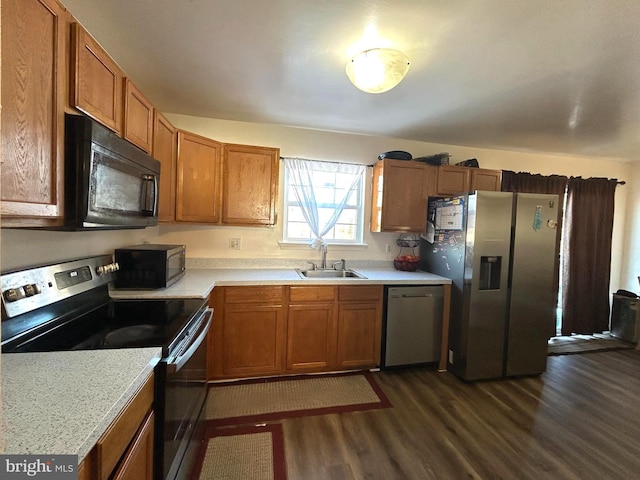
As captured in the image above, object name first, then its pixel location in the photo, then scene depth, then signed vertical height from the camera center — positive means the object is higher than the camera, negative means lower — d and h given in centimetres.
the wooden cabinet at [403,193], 300 +44
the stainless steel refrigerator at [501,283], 256 -40
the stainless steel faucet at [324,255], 310 -25
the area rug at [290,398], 208 -132
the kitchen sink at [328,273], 296 -43
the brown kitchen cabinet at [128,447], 74 -66
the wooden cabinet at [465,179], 310 +64
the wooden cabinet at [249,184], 261 +41
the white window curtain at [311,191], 306 +44
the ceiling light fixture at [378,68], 161 +96
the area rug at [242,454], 159 -135
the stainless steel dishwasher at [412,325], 267 -84
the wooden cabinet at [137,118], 155 +63
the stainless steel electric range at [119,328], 113 -49
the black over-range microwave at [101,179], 108 +19
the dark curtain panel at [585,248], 371 -6
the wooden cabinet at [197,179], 236 +41
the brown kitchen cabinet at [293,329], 240 -86
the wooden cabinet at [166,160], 202 +49
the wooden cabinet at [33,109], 83 +35
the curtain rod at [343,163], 307 +77
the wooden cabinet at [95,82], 110 +61
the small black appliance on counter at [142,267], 189 -28
